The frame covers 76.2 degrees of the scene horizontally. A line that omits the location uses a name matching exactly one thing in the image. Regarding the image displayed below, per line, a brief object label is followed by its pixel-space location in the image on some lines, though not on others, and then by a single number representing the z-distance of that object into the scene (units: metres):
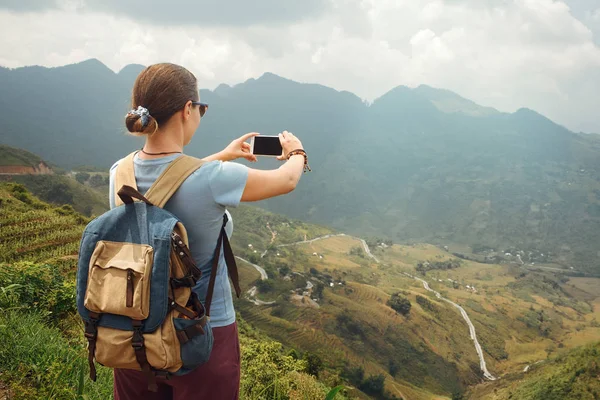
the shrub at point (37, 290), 4.33
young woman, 1.54
